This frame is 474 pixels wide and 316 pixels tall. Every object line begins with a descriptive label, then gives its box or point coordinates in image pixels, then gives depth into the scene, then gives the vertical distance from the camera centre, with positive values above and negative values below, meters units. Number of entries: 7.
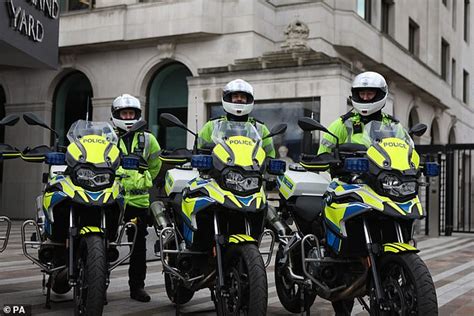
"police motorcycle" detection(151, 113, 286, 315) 5.17 -0.38
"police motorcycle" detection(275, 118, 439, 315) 4.66 -0.38
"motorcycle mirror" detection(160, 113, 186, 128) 5.80 +0.45
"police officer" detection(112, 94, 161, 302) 7.16 -0.14
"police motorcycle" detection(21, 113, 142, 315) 5.35 -0.36
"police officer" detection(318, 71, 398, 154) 5.66 +0.57
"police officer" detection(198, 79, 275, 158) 6.18 +0.63
